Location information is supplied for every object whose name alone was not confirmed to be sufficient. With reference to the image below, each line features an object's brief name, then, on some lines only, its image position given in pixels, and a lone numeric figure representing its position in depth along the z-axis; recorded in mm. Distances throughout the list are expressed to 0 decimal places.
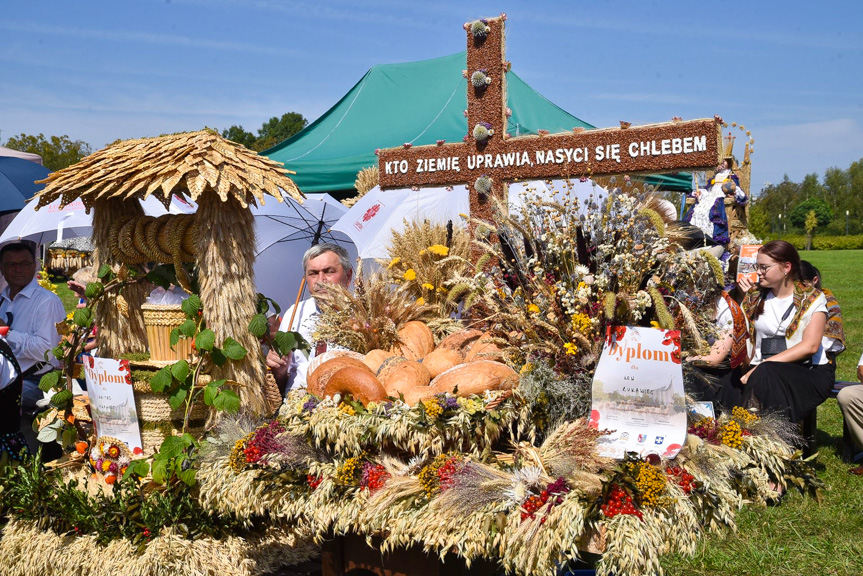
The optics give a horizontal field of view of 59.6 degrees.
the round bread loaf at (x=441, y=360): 2549
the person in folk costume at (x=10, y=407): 3412
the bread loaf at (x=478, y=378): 2270
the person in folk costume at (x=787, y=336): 4332
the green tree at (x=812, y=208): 80000
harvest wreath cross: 2717
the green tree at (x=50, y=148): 23719
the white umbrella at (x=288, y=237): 7484
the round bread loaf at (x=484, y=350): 2436
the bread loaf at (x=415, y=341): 2736
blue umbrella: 5642
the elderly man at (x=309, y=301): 3354
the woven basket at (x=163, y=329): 2703
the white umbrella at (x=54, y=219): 7180
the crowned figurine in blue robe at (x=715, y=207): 5836
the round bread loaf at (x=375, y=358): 2633
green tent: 9414
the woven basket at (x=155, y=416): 2695
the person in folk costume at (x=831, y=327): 4492
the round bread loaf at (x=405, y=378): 2377
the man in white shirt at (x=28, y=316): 4277
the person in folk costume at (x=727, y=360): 2318
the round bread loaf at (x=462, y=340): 2689
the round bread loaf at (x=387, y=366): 2496
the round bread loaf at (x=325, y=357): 2701
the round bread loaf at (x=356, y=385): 2346
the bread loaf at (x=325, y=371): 2477
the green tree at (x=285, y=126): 43719
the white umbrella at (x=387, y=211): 5664
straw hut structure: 2580
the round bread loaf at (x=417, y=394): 2287
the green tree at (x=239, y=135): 40219
